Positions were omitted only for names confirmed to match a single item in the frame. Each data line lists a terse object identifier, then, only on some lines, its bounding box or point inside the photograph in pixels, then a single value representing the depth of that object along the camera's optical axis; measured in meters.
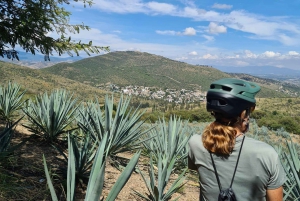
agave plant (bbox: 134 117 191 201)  3.45
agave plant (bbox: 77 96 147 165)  4.10
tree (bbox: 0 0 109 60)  4.14
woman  1.40
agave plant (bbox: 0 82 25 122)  6.65
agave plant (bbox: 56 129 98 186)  3.27
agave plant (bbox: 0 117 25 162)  3.03
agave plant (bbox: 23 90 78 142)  4.91
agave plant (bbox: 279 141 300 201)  2.82
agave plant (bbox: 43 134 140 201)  1.21
